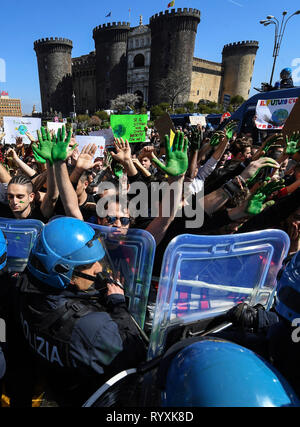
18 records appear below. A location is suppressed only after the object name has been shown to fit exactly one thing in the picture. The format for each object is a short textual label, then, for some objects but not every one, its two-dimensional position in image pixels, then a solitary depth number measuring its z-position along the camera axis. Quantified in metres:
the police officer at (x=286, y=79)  6.27
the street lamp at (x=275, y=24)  11.59
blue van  6.85
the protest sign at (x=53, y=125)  6.01
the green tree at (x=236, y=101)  37.22
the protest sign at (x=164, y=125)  3.65
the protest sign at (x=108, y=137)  4.76
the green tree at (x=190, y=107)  38.33
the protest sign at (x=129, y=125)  4.55
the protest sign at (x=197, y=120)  12.09
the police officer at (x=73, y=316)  1.18
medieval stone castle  43.47
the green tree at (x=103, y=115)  34.08
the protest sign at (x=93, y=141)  4.38
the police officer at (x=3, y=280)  1.53
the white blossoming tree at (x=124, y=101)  43.92
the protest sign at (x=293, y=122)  3.16
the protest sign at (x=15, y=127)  5.29
